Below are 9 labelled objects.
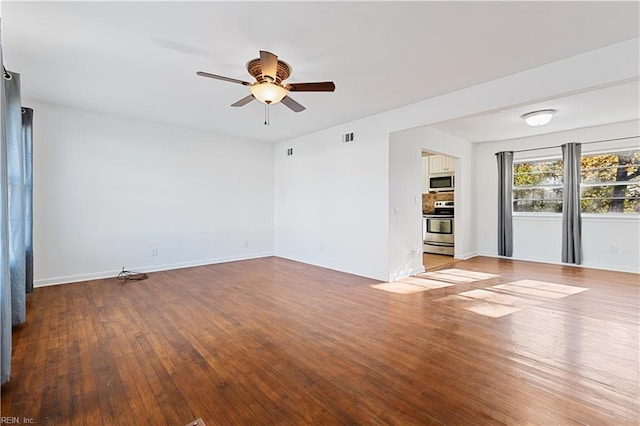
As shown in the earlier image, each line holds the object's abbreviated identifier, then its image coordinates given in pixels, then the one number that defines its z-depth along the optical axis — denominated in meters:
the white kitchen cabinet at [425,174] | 7.47
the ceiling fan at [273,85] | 2.67
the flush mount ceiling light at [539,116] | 4.26
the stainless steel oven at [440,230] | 6.80
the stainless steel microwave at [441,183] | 6.87
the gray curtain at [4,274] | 1.86
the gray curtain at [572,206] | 5.50
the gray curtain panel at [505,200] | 6.39
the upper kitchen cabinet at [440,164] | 6.93
